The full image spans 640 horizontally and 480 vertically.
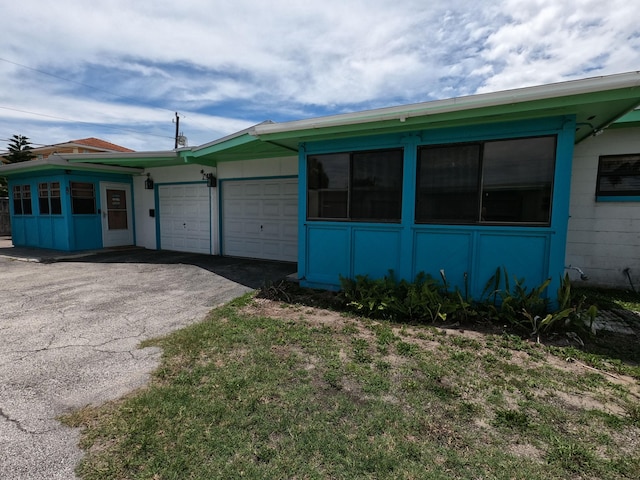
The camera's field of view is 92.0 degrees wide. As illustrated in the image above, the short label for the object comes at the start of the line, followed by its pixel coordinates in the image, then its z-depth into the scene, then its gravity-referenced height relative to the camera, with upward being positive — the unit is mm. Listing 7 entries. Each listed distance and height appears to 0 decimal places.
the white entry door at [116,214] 10203 -221
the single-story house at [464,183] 3752 +447
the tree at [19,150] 19328 +3644
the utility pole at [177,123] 26500 +7342
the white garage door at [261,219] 8016 -238
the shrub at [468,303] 3574 -1167
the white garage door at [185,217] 9336 -273
